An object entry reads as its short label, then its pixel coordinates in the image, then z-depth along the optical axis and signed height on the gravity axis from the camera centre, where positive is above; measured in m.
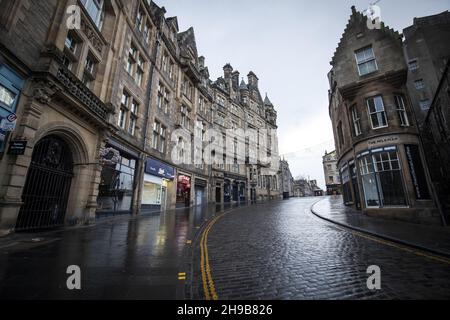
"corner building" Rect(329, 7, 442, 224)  11.02 +4.74
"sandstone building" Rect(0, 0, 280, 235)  7.04 +4.71
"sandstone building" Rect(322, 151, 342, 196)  57.63 +9.86
